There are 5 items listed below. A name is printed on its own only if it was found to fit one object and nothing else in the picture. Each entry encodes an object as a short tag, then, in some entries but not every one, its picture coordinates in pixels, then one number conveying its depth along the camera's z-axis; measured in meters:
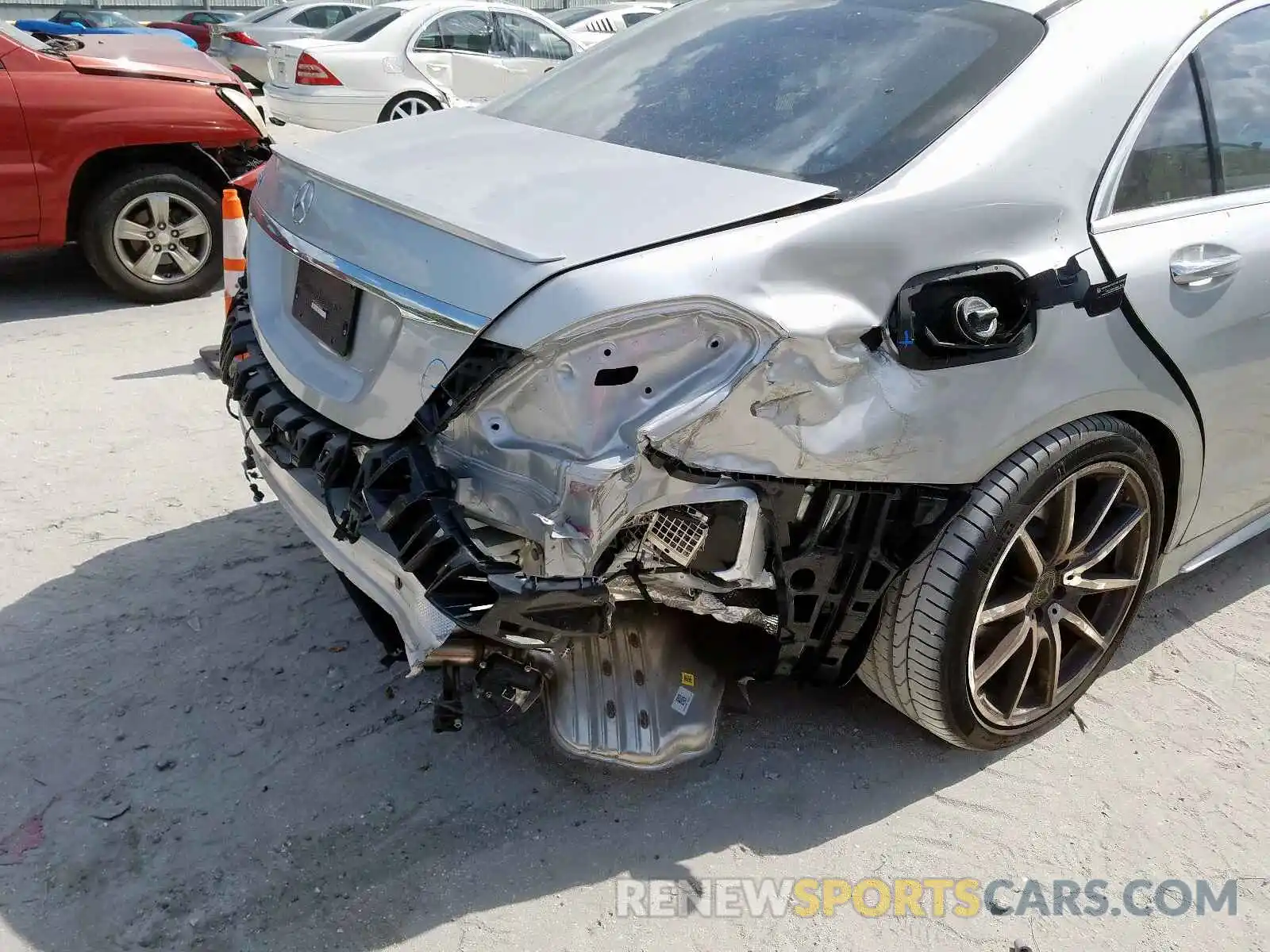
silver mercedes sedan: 2.02
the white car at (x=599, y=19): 15.45
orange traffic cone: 4.88
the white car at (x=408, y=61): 10.86
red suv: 5.59
